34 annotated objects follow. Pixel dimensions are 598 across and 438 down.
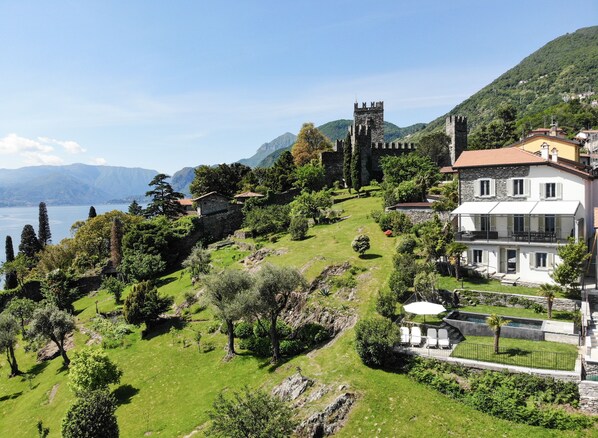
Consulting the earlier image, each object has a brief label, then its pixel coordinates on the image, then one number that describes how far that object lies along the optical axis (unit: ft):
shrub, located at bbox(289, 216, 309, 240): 139.64
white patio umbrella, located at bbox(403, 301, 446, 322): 67.87
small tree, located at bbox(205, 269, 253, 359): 84.94
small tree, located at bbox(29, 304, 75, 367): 105.09
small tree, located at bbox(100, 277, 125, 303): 141.61
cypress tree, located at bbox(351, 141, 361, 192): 195.62
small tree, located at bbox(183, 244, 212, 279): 129.49
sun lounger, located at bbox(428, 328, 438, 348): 65.67
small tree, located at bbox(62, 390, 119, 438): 62.39
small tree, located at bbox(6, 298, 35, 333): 138.46
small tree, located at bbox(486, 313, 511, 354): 60.34
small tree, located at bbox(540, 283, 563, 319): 71.51
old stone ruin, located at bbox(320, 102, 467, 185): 210.18
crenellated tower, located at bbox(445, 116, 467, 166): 217.36
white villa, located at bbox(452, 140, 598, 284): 88.22
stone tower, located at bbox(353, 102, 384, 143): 263.49
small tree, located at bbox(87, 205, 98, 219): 270.05
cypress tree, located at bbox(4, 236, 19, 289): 196.45
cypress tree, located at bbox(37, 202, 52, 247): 285.64
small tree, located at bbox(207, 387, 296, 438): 45.39
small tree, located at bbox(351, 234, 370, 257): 108.68
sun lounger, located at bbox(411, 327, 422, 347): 66.85
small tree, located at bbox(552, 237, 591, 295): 75.31
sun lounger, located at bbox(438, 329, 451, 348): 65.05
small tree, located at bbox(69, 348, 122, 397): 83.20
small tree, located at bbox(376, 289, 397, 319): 76.43
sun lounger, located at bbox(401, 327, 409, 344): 67.66
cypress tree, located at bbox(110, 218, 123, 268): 182.56
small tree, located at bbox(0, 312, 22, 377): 109.84
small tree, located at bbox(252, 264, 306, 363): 79.82
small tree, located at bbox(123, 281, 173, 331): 109.29
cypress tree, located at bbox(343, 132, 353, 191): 207.31
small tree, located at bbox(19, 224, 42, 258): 257.55
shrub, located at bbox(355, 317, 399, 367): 64.80
